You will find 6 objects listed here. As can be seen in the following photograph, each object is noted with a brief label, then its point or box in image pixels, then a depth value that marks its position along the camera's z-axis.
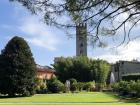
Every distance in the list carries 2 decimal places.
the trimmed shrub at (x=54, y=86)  19.65
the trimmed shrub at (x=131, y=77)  24.67
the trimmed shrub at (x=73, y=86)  21.69
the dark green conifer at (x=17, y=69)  16.51
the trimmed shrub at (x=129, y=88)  15.00
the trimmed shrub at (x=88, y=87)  22.85
